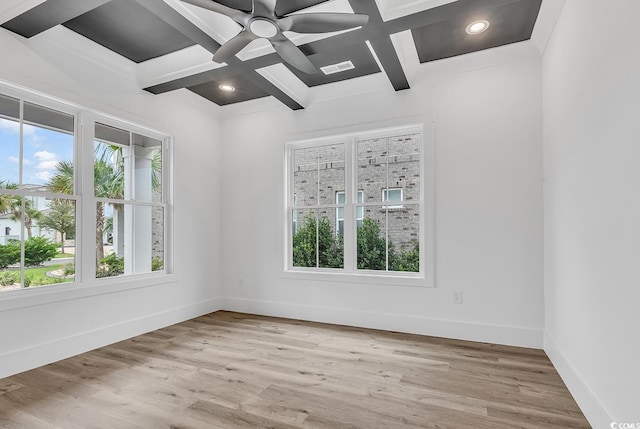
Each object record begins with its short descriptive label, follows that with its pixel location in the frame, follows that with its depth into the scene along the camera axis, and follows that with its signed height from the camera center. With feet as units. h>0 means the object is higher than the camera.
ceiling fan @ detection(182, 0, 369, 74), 7.07 +4.36
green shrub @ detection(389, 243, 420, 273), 12.84 -1.71
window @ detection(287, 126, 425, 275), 13.03 +0.58
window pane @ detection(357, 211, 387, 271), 13.48 -0.94
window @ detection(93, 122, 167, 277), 11.64 +0.59
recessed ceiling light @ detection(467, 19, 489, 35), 9.58 +5.50
